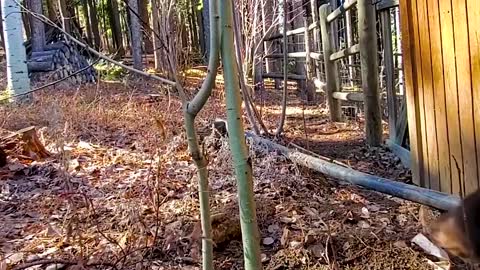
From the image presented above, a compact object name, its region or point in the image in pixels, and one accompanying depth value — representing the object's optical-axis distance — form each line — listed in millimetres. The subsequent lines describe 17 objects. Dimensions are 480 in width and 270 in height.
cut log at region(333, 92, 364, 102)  5179
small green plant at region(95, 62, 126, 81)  12461
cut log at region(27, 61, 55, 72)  12305
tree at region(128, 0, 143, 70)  13266
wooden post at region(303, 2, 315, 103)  8183
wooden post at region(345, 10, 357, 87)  6703
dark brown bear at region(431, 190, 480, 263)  1224
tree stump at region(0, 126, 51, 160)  4609
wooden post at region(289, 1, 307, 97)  9354
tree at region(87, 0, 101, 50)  23609
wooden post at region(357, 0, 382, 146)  4547
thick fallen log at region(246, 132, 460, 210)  2115
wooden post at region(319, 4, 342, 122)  6473
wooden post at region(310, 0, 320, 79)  7652
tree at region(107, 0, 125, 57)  22547
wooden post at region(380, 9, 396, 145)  4336
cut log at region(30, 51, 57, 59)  12688
